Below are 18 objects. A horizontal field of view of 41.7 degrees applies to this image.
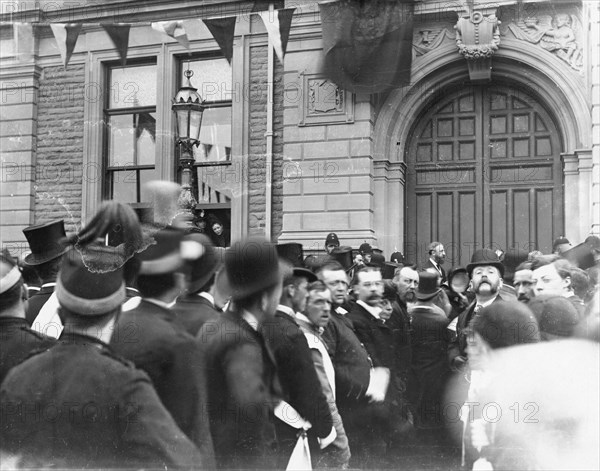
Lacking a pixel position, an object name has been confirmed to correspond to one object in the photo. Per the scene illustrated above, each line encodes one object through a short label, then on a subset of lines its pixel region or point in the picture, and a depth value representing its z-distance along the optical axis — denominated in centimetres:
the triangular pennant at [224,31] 935
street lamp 656
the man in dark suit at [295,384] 430
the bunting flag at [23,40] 1095
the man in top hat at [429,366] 520
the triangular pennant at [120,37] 939
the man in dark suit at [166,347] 407
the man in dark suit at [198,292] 443
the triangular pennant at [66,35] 860
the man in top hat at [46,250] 506
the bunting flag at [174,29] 964
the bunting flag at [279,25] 868
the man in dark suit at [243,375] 427
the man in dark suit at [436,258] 772
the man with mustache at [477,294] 531
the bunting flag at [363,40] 907
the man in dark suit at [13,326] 414
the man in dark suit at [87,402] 363
